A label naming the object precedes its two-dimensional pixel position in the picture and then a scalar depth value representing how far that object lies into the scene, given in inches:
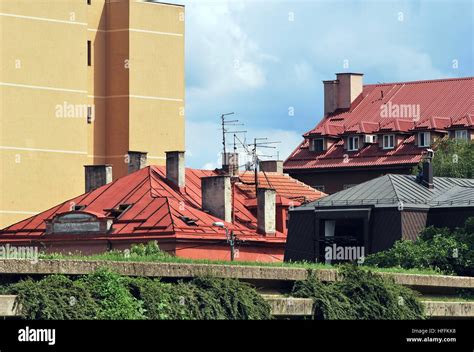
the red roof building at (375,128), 4143.7
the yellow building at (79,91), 3831.2
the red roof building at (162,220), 2893.7
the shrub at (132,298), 1461.6
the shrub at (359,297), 1729.8
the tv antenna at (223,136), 3344.5
